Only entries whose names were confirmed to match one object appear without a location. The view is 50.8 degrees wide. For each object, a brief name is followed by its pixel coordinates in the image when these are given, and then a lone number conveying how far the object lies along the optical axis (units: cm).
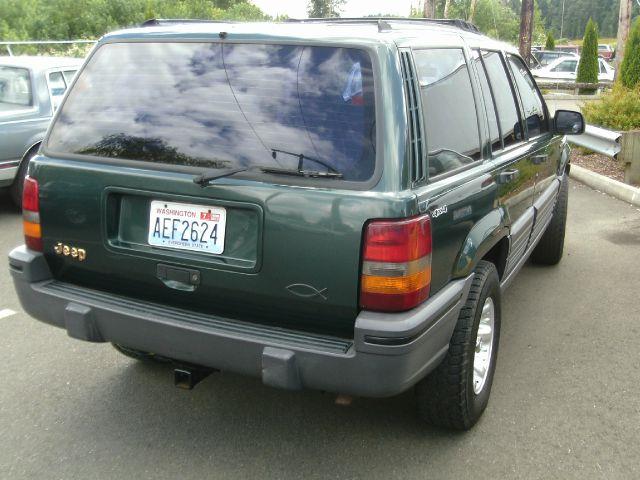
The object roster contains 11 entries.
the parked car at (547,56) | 3007
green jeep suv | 249
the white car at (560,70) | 2722
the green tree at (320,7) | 7685
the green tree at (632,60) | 1293
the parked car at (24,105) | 734
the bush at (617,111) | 1098
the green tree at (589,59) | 2341
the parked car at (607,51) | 5122
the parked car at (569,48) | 5409
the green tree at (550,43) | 4086
